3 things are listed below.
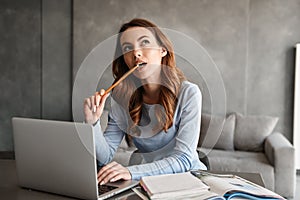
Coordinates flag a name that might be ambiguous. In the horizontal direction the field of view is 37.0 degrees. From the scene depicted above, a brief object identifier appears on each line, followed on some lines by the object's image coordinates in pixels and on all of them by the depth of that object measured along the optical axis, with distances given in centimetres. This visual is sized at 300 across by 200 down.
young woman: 140
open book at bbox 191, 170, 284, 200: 126
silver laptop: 125
